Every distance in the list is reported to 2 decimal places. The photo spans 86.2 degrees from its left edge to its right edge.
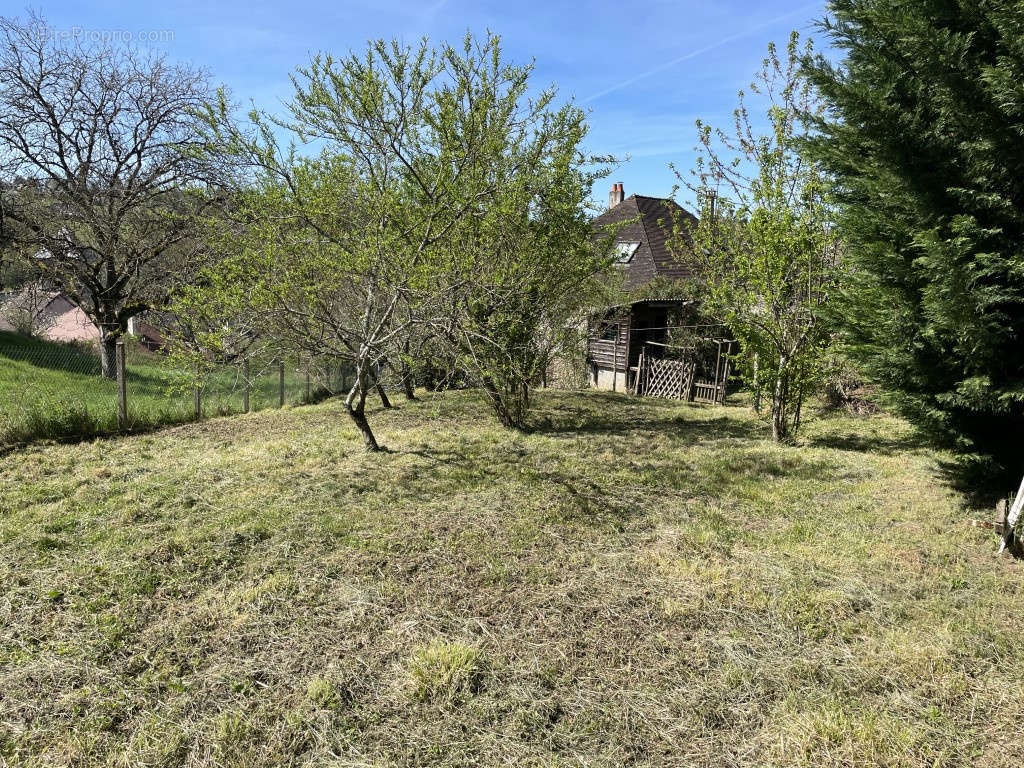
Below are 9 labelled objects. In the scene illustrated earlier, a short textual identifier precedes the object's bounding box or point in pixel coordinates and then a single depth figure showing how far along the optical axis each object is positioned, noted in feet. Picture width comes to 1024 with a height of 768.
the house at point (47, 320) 53.78
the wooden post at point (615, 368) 54.19
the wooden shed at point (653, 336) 44.83
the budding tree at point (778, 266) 25.29
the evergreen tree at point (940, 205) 13.47
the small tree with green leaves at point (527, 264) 24.75
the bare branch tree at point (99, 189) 42.78
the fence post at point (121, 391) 25.81
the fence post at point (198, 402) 30.94
